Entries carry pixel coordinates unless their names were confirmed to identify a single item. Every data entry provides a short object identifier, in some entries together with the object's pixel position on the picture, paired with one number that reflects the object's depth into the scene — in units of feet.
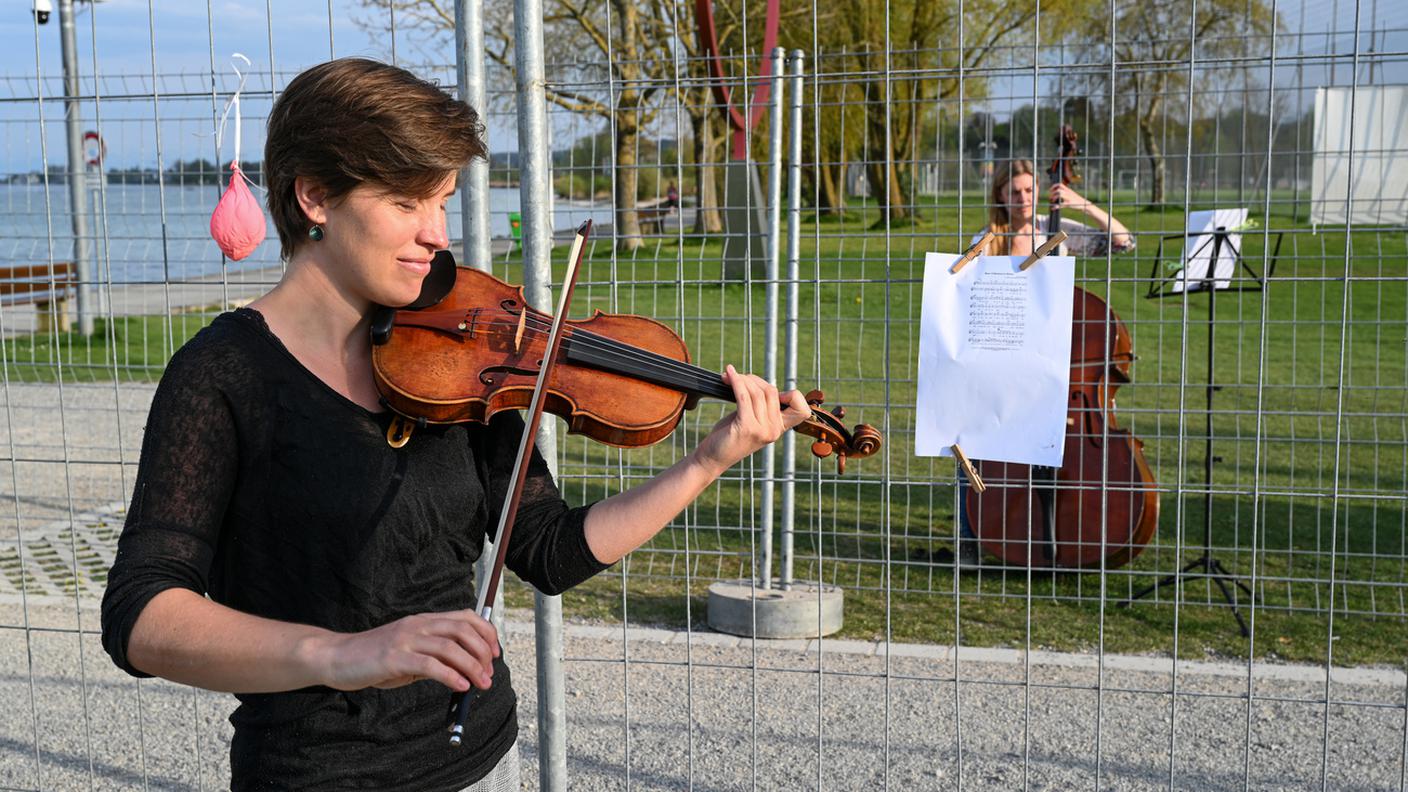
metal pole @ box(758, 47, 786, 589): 11.27
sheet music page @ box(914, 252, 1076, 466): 8.61
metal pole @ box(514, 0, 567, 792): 8.63
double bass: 16.56
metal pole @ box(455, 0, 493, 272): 8.45
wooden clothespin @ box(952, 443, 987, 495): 7.45
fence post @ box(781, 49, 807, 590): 13.52
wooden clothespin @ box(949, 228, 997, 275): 8.53
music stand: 14.51
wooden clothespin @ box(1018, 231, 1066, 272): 7.89
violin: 6.35
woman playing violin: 5.05
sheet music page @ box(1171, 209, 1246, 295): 15.83
